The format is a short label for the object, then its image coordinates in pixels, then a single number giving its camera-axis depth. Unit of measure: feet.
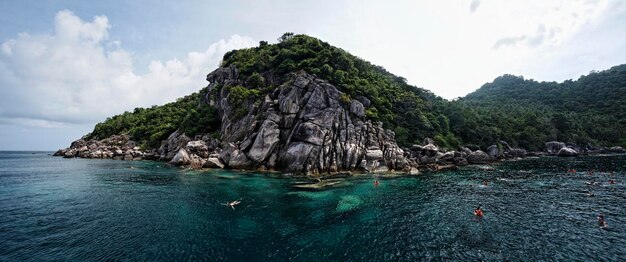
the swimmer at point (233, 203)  104.37
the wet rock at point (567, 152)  301.63
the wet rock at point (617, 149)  320.29
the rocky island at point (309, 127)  198.39
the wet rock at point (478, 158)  249.55
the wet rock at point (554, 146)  324.39
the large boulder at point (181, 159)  215.22
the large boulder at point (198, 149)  228.84
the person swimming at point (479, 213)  91.25
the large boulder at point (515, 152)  297.12
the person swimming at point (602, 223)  79.73
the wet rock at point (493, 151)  283.05
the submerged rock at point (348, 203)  102.89
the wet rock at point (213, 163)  204.64
